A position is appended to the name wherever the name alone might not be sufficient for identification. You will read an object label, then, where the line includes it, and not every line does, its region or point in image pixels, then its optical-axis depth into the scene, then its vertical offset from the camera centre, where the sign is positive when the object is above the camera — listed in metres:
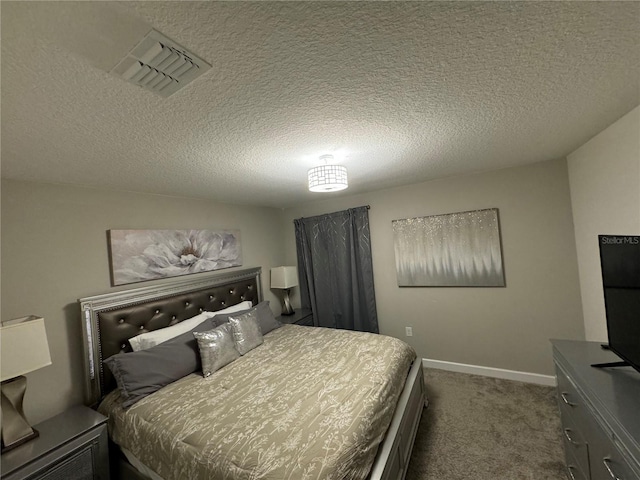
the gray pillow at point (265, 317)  2.81 -0.80
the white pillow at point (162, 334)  2.06 -0.66
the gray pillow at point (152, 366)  1.75 -0.81
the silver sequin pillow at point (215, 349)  2.02 -0.80
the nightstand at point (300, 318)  3.41 -1.00
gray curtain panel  3.39 -0.39
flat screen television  1.14 -0.37
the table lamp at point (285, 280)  3.60 -0.49
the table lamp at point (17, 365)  1.38 -0.54
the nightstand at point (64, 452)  1.32 -1.03
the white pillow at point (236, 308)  2.72 -0.64
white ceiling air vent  0.76 +0.64
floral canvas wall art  2.18 +0.04
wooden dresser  0.92 -0.82
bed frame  1.56 -0.60
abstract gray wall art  2.72 -0.21
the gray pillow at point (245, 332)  2.33 -0.78
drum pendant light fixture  1.79 +0.47
